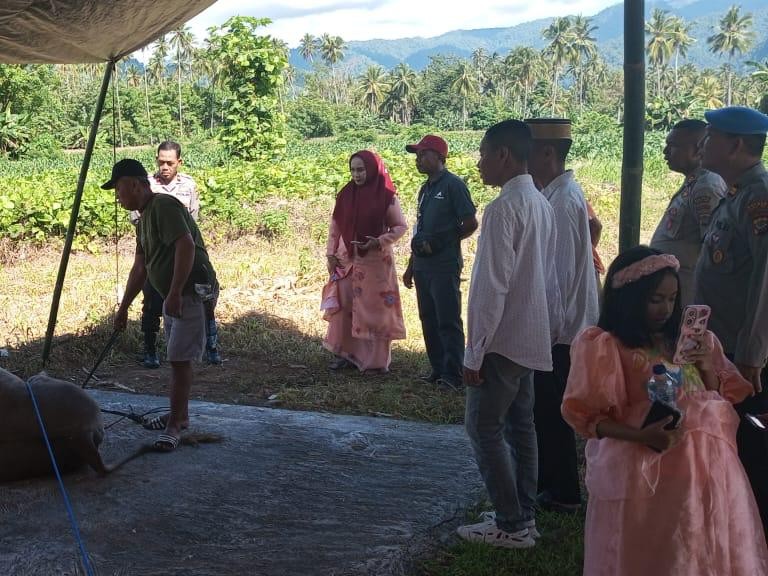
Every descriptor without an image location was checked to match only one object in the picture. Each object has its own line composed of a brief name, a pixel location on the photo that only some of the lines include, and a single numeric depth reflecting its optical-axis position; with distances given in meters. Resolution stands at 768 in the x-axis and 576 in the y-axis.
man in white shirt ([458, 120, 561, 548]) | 3.02
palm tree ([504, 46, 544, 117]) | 83.88
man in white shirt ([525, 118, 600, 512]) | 3.54
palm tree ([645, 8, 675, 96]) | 89.12
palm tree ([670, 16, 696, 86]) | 91.69
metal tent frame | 4.06
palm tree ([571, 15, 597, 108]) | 93.62
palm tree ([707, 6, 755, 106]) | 88.50
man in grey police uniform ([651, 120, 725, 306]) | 3.82
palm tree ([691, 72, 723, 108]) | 73.81
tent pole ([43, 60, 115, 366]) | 5.49
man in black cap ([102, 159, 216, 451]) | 4.15
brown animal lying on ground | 3.76
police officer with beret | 2.87
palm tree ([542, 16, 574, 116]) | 91.75
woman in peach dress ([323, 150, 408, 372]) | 6.27
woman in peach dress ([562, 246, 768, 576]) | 2.34
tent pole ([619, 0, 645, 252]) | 4.06
